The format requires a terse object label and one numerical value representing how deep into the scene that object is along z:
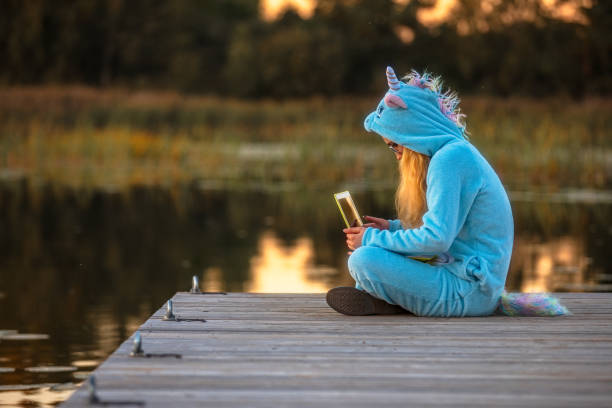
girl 7.98
